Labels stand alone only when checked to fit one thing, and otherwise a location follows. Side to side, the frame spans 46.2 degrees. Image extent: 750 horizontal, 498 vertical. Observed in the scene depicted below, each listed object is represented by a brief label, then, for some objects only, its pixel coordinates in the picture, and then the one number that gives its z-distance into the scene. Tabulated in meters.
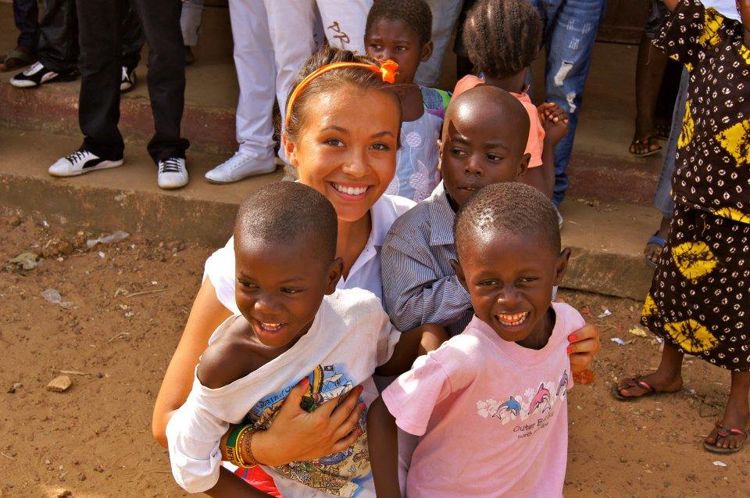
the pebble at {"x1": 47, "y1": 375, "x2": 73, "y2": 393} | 3.60
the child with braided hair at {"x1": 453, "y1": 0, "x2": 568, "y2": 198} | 3.14
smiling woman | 2.04
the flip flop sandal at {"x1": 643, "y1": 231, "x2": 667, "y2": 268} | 4.26
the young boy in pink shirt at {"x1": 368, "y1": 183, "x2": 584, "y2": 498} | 1.83
